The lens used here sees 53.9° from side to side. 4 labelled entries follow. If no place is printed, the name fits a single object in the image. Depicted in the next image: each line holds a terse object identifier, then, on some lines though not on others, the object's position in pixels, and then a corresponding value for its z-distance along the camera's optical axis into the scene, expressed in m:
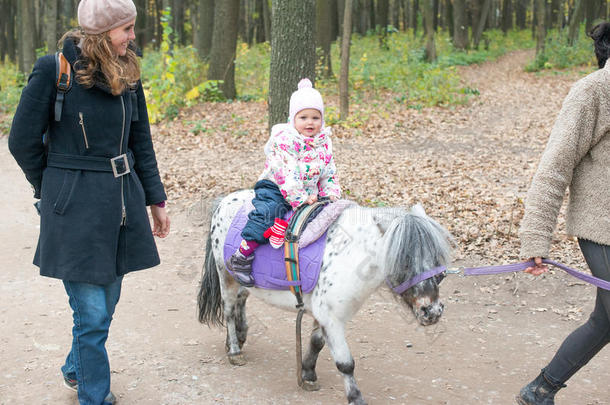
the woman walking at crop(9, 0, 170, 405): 3.38
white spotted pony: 3.51
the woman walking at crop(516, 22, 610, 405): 3.20
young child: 4.11
